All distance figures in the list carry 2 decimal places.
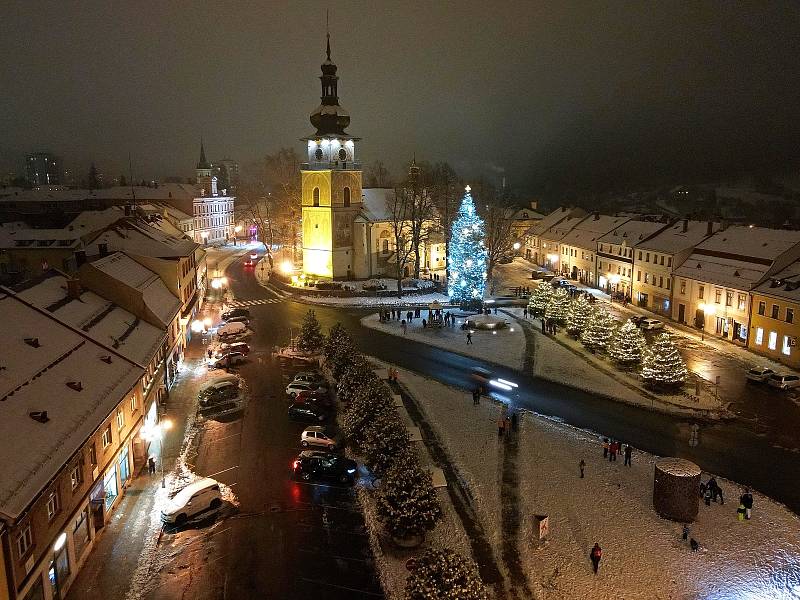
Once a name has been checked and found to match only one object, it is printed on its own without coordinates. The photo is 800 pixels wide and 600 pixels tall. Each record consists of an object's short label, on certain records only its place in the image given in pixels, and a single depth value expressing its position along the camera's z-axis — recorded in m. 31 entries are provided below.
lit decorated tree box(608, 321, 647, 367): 38.22
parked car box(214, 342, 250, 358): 40.88
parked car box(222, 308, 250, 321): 50.14
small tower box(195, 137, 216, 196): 109.75
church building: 67.38
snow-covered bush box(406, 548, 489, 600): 14.94
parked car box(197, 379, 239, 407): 31.58
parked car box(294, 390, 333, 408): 31.36
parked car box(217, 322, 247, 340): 44.66
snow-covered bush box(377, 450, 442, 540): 19.55
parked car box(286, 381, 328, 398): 33.34
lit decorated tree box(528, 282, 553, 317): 52.00
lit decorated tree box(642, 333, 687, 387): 34.09
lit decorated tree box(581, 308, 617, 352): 41.91
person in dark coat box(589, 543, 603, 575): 19.05
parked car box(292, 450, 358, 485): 24.25
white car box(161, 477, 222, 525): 21.11
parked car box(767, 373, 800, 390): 34.50
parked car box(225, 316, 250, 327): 49.22
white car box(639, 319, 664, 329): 49.28
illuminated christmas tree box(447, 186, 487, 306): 55.25
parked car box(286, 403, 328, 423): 30.14
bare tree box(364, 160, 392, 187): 110.80
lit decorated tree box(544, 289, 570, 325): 49.00
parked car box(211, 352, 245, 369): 38.78
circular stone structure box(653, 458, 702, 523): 21.45
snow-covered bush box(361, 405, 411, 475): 23.05
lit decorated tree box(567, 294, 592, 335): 45.88
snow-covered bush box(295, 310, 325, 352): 41.19
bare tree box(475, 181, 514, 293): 64.81
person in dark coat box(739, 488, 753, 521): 21.70
